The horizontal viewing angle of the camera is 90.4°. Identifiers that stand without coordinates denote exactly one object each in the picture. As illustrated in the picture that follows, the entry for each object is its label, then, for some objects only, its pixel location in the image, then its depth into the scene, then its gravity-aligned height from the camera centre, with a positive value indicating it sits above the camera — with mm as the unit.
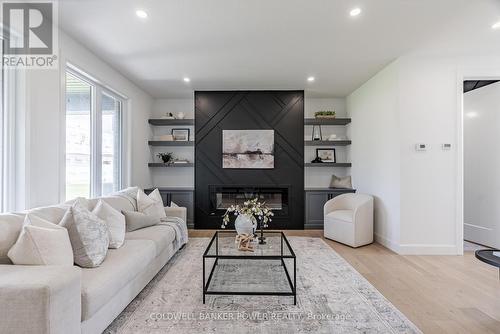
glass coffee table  2322 -1182
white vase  2918 -691
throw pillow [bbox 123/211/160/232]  3041 -678
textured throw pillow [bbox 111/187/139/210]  3453 -408
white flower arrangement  2912 -524
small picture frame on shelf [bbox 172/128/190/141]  5301 +699
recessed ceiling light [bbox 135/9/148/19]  2436 +1521
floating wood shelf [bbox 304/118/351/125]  5137 +949
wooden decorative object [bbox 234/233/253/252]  2570 -802
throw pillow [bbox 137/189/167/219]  3410 -555
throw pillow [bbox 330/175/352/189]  5156 -330
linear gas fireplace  5026 -609
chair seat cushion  3971 -811
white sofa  1264 -787
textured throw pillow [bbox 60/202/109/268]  1913 -567
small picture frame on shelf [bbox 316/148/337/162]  5414 +269
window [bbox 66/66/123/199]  3143 +404
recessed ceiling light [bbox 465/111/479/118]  4070 +871
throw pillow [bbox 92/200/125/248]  2420 -568
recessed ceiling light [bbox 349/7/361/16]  2391 +1514
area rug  1896 -1229
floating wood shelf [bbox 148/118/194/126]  5152 +935
